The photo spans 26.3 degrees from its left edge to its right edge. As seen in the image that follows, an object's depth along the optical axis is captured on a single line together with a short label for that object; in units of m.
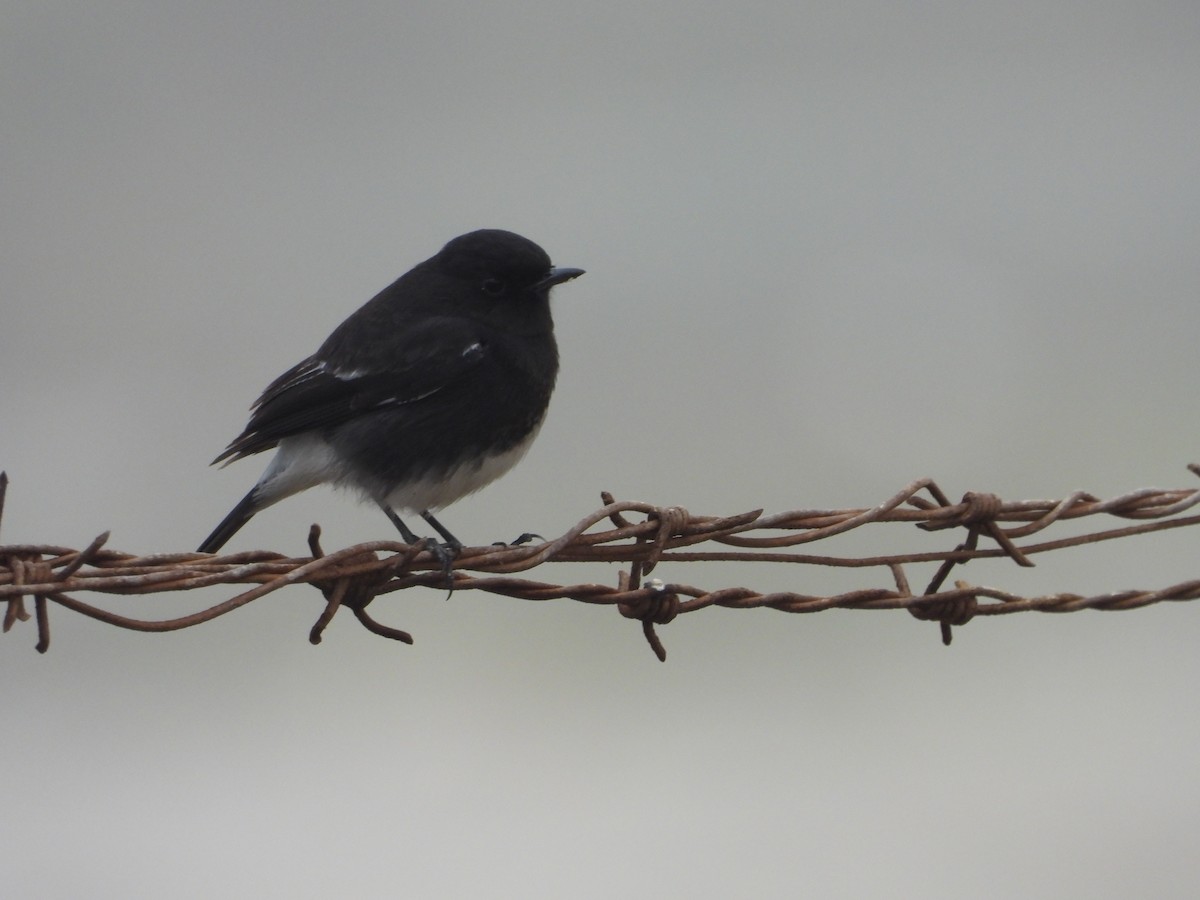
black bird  8.70
